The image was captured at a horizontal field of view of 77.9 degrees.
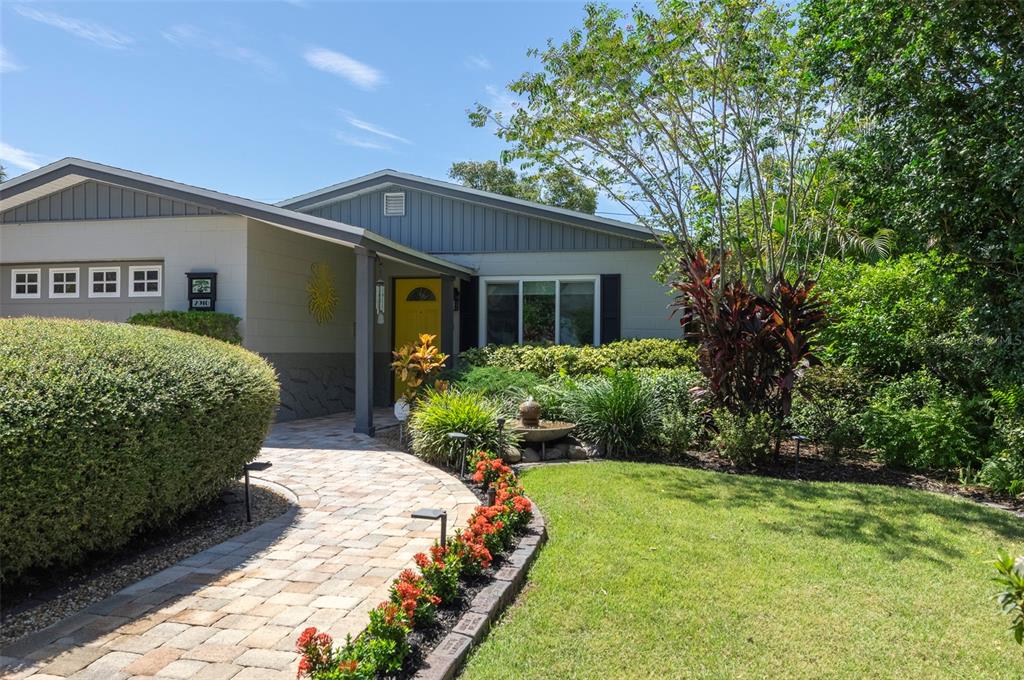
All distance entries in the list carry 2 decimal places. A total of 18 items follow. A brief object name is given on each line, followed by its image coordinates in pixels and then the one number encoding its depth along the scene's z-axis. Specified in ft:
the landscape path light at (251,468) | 16.08
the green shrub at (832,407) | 25.13
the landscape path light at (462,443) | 19.42
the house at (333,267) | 30.99
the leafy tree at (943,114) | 18.51
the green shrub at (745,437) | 23.40
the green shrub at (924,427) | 22.38
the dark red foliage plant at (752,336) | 24.16
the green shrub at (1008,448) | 20.13
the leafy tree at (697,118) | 24.54
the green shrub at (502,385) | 28.00
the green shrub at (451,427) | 23.08
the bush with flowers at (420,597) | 8.00
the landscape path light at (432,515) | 12.31
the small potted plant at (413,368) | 29.48
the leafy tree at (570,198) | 73.00
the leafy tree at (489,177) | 88.58
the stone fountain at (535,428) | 24.86
